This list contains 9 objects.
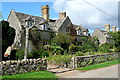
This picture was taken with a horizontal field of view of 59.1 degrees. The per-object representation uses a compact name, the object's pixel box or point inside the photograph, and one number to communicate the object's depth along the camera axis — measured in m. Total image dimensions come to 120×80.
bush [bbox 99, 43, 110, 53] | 23.80
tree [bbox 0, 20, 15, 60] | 13.59
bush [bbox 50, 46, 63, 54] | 19.93
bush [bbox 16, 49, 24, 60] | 14.53
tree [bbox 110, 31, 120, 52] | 21.86
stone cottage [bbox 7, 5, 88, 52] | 19.17
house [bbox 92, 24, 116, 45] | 38.15
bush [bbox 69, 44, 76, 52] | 23.13
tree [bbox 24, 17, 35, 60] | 19.40
